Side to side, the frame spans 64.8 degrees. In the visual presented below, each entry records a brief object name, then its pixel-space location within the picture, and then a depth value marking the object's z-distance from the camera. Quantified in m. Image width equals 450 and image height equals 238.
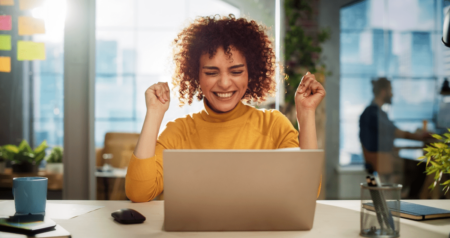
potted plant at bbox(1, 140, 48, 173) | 2.63
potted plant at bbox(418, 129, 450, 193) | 1.19
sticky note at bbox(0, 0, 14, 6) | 2.59
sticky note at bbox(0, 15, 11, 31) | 2.58
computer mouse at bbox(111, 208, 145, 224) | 0.95
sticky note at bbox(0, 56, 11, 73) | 2.59
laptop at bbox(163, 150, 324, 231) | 0.78
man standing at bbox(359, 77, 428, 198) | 3.80
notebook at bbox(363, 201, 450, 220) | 1.01
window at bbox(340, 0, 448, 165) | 3.82
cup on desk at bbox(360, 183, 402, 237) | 0.82
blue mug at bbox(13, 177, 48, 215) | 0.98
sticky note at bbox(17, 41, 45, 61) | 2.60
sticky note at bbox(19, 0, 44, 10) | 2.59
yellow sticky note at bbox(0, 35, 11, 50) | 2.57
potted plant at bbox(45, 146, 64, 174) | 2.67
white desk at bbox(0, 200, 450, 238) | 0.85
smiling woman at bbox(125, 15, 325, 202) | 1.39
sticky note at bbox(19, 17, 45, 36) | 2.59
